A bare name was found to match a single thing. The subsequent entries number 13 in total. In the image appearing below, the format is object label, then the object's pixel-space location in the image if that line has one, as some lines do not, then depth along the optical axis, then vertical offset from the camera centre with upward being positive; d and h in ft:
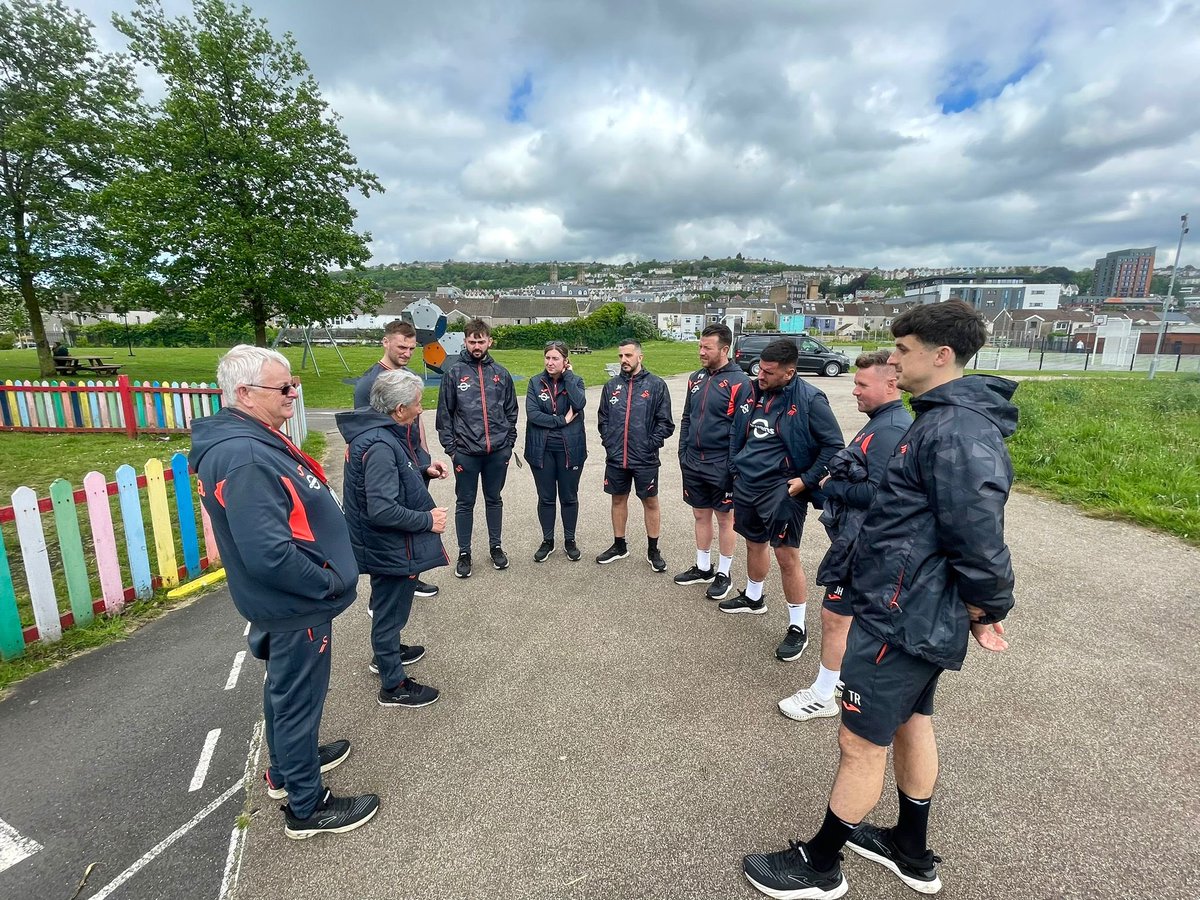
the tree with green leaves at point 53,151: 51.88 +15.60
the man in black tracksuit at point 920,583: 5.71 -2.84
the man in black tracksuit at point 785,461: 11.59 -3.00
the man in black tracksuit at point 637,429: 16.31 -3.24
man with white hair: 6.57 -2.89
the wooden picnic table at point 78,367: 56.80 -4.99
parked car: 81.76 -5.48
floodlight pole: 72.33 +2.43
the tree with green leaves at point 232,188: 56.70 +13.32
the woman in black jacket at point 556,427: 16.53 -3.20
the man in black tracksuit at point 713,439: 14.28 -3.09
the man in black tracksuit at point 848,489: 8.84 -2.79
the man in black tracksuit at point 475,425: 16.07 -3.05
